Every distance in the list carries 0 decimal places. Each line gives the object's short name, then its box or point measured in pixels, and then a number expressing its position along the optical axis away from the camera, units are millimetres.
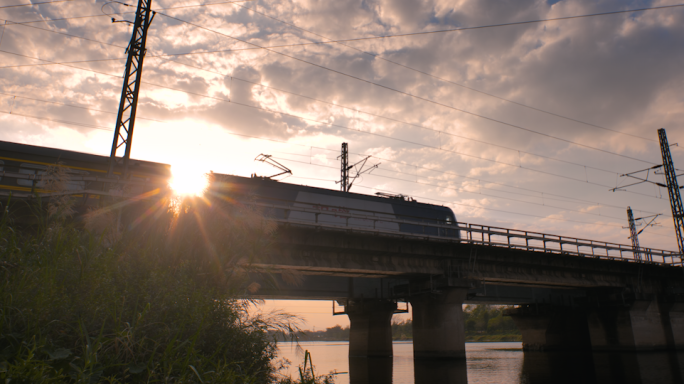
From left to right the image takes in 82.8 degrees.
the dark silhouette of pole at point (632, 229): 53825
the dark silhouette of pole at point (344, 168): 33125
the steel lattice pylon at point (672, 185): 29531
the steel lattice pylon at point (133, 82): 13484
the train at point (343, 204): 21266
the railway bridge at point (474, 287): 19995
